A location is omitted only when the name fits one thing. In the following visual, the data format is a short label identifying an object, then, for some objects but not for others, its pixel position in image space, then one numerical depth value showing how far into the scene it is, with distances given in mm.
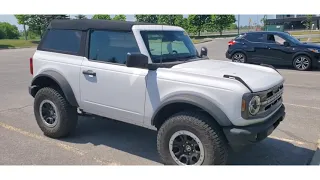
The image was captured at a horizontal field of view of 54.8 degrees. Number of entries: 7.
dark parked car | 12109
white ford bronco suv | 3430
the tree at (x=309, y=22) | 54600
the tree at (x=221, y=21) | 52200
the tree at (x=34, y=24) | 42912
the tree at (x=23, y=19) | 42025
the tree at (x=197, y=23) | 47912
